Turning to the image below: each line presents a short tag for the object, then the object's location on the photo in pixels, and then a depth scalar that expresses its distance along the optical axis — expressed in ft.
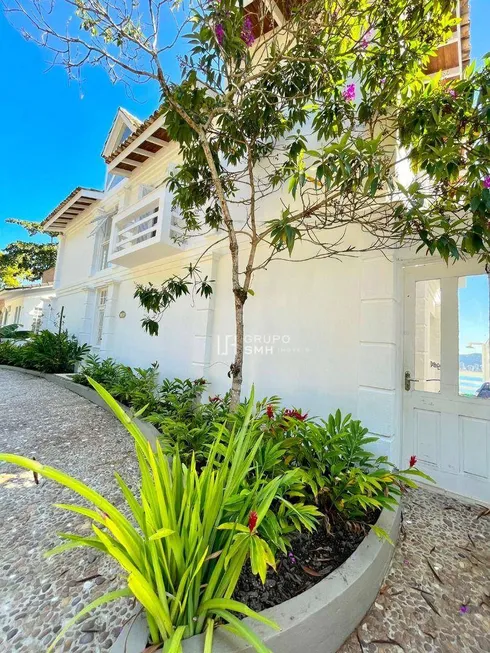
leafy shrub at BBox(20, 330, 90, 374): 29.01
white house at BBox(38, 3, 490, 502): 10.71
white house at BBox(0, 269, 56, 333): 43.53
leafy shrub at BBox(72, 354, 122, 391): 21.31
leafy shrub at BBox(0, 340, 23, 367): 32.12
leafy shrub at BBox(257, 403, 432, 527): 7.29
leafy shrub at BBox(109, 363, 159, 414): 16.75
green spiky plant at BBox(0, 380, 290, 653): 3.83
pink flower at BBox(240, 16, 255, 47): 10.50
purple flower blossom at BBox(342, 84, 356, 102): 11.04
